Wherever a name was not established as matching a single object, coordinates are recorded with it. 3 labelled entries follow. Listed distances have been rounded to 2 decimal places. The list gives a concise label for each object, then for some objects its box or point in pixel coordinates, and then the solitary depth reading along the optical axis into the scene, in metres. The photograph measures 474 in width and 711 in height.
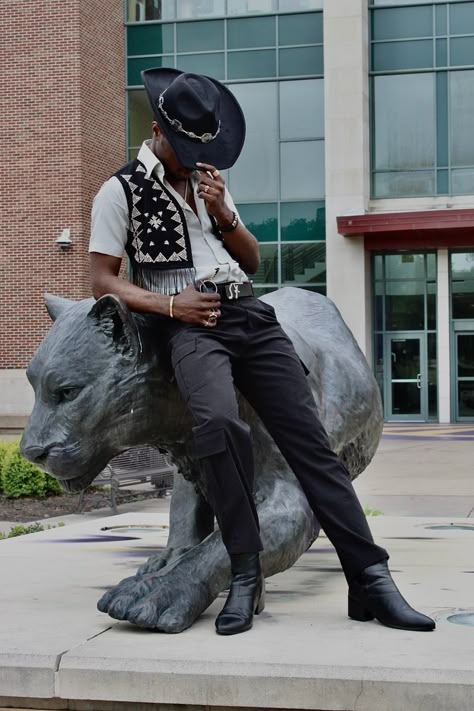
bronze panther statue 3.42
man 3.31
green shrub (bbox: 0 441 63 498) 11.77
